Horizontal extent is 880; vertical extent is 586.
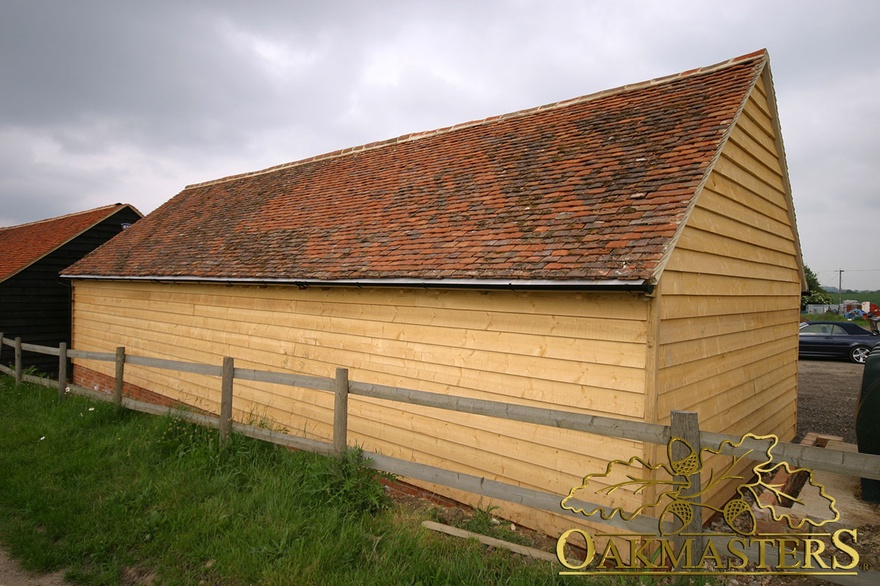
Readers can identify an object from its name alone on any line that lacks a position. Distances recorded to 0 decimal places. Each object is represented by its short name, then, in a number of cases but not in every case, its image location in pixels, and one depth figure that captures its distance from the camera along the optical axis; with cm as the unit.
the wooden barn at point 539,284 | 515
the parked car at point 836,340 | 1885
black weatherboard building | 1591
